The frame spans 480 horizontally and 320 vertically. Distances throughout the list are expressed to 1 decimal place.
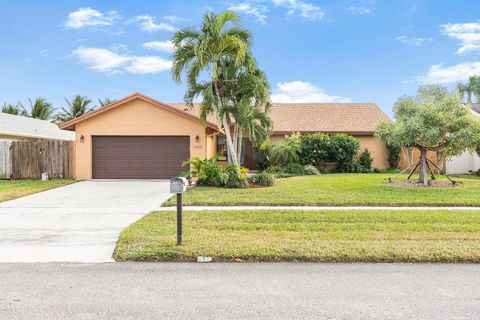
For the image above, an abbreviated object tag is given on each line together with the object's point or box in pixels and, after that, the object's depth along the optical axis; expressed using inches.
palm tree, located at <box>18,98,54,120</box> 1615.4
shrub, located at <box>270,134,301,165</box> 759.7
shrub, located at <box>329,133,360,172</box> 781.3
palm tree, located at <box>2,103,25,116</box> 1529.3
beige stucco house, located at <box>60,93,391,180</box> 650.2
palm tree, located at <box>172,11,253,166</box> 518.6
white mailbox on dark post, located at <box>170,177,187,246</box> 226.0
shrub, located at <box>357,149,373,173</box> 828.9
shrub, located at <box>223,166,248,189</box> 515.2
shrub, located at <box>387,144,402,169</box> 850.1
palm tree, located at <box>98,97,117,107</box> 1651.1
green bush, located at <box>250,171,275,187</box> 537.6
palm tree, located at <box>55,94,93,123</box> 1642.5
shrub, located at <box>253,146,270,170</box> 816.3
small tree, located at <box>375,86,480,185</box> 484.7
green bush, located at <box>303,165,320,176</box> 738.8
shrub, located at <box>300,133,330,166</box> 783.1
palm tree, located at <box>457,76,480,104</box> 1654.8
